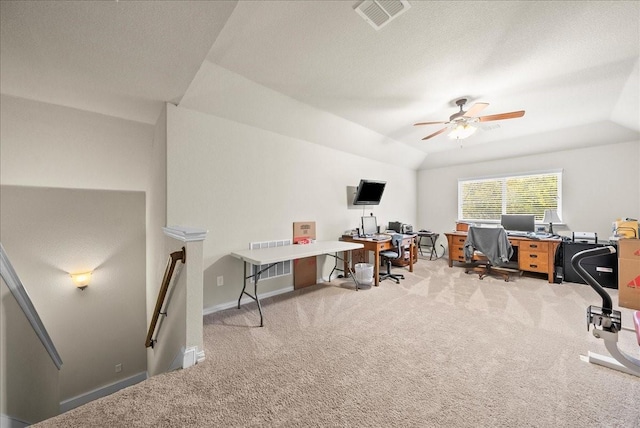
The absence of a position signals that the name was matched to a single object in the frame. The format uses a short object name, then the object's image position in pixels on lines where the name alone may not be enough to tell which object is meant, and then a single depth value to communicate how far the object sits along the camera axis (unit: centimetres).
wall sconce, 367
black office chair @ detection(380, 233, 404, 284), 423
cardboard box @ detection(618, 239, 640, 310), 276
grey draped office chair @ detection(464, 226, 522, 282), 408
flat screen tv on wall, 456
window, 481
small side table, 562
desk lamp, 440
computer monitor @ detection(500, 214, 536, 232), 456
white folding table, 274
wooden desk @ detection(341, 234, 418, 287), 395
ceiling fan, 301
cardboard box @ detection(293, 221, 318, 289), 384
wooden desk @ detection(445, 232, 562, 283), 404
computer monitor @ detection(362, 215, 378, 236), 465
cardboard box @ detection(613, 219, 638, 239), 348
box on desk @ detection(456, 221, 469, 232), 542
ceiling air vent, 175
